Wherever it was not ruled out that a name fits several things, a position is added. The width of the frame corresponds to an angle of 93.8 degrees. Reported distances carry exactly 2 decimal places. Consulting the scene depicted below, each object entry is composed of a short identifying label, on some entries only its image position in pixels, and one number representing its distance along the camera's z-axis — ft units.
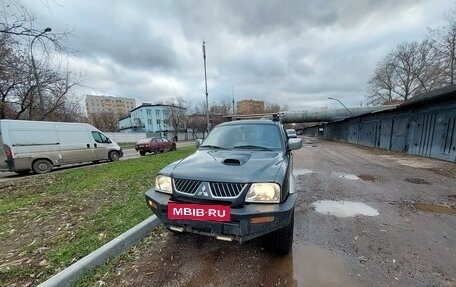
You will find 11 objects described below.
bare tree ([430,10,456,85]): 73.06
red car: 57.39
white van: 26.86
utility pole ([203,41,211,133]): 64.59
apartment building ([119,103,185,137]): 205.05
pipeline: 99.49
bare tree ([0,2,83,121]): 36.38
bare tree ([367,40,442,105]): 98.53
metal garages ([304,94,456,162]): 34.37
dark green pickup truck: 7.11
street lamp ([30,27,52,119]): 43.04
